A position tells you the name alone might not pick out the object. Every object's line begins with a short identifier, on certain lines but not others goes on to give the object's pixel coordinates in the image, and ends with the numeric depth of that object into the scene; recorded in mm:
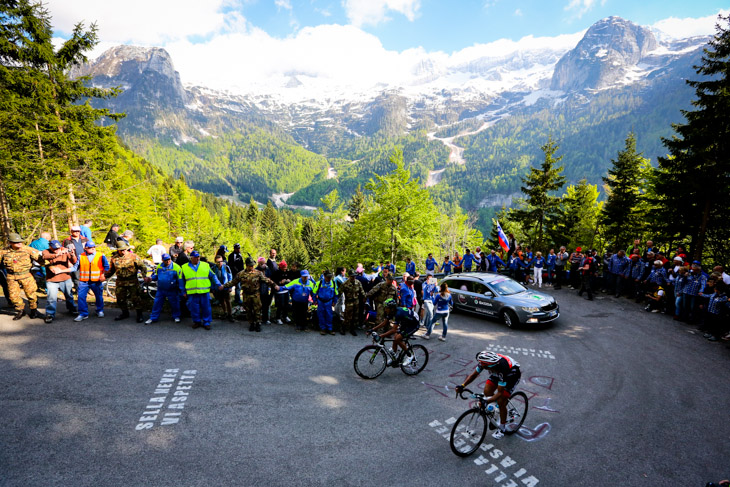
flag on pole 18586
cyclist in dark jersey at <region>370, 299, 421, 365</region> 8375
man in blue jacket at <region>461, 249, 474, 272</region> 18516
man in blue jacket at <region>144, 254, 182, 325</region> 10148
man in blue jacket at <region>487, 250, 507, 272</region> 19078
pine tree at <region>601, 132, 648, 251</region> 26938
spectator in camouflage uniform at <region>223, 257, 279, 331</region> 10328
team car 12125
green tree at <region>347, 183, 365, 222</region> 57094
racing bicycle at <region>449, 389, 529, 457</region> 5711
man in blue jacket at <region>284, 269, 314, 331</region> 10844
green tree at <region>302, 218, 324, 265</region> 65619
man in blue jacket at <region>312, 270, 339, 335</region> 10565
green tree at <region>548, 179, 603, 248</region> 34188
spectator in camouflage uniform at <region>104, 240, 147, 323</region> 9945
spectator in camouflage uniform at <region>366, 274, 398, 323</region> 10609
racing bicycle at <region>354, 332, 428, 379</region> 8250
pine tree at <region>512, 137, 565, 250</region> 29797
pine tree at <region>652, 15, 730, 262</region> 15000
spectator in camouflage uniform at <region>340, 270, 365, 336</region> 11008
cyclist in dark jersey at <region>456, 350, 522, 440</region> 5629
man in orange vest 9789
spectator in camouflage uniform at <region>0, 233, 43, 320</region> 9210
